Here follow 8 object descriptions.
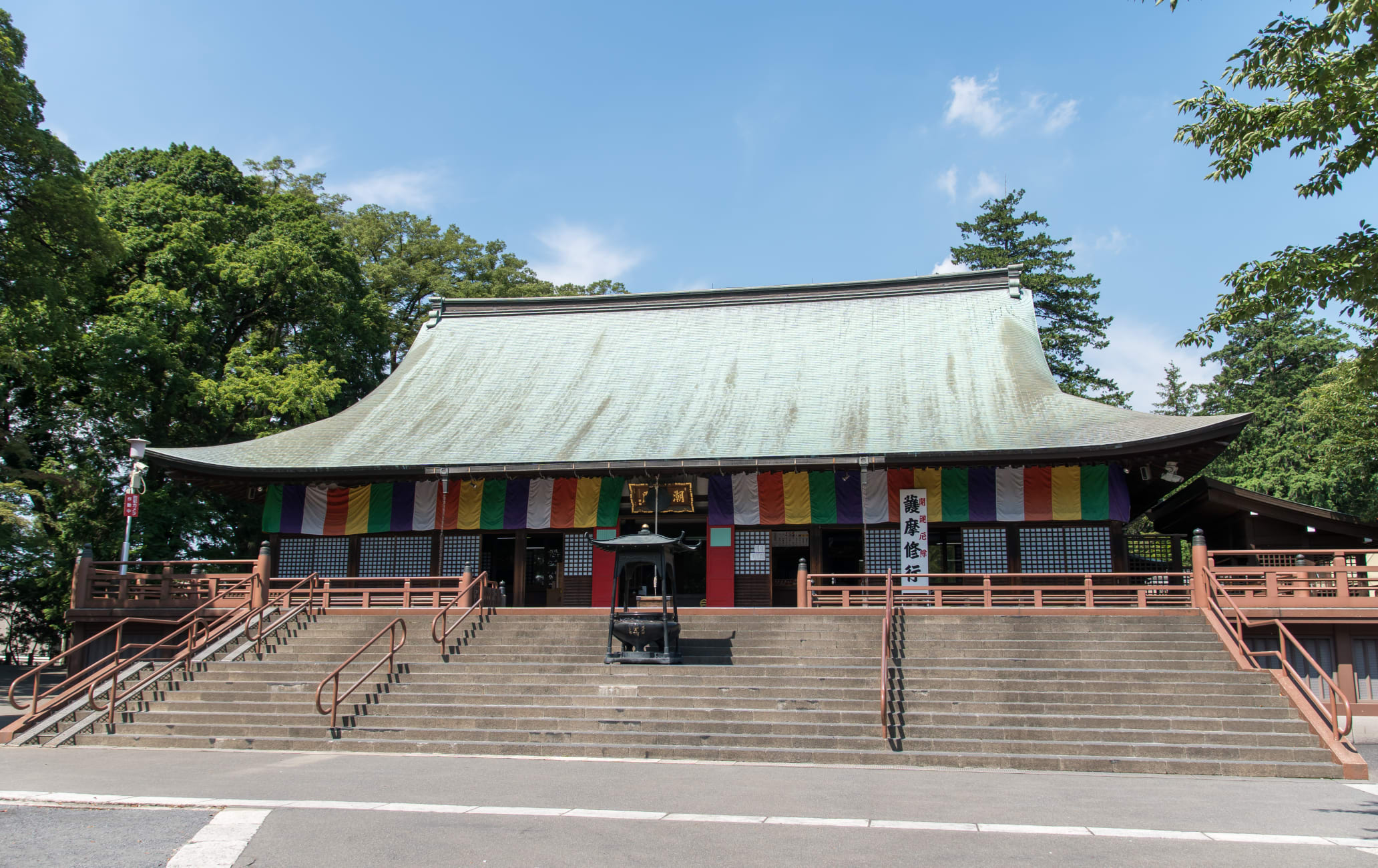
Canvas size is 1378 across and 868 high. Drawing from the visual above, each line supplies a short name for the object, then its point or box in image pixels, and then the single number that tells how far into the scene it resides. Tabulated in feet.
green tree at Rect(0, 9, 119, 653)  57.41
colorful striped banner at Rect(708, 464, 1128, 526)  59.21
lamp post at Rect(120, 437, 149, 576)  56.59
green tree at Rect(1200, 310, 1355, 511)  96.17
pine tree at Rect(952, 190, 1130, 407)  120.67
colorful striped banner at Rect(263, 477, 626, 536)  65.92
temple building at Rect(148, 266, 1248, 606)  59.72
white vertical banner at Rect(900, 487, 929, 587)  61.00
